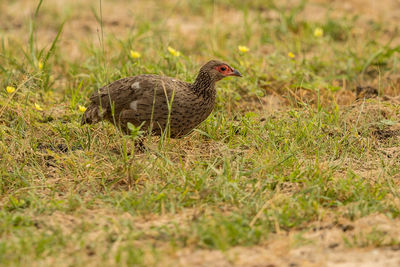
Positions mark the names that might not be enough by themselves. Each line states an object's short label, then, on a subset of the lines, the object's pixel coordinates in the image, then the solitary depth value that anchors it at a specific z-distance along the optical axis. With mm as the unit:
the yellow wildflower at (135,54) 12764
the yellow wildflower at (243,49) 12980
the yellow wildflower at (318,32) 15297
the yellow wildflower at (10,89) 11069
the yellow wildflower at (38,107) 11358
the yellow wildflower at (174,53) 12531
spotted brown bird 10055
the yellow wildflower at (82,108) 11466
